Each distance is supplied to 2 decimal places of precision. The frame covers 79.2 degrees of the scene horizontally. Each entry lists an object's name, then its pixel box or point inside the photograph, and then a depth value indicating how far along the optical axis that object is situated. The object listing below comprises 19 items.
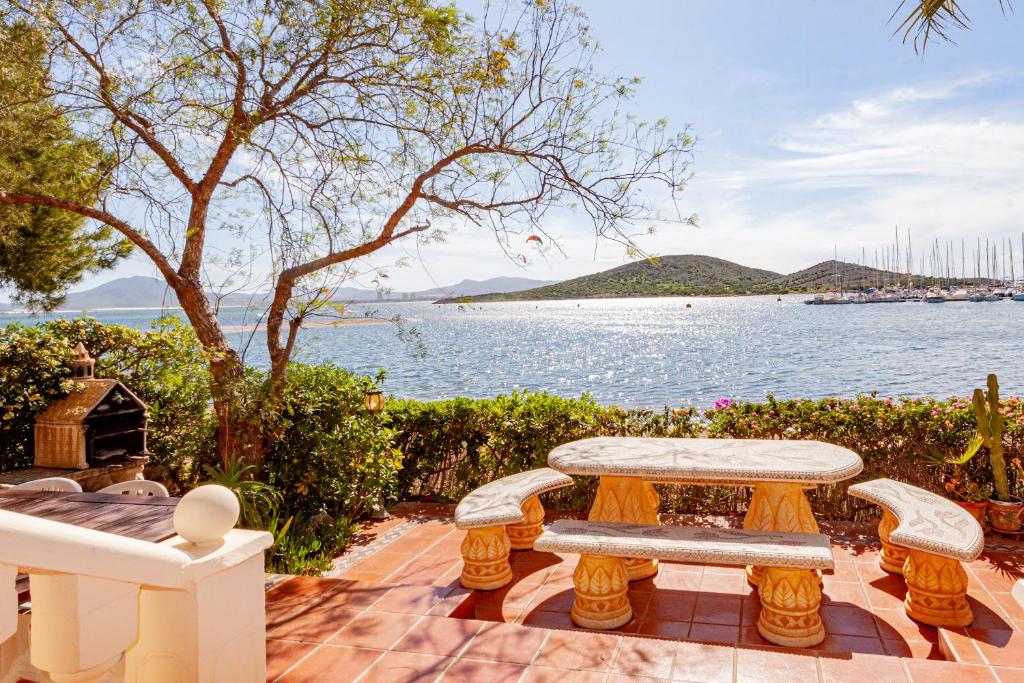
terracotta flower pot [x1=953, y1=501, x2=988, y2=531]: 5.25
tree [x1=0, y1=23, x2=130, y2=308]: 4.91
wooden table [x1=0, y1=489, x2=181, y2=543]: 2.19
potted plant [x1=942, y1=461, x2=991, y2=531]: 5.26
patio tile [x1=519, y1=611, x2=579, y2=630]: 3.93
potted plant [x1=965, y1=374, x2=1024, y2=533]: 5.14
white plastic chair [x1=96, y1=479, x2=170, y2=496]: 4.45
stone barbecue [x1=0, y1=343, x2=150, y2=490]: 5.01
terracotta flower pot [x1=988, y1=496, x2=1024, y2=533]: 5.12
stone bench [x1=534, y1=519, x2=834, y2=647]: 3.58
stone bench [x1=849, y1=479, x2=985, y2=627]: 3.55
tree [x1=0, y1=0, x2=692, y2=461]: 5.26
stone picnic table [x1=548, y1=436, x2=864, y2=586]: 4.18
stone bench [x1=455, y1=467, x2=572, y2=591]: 4.27
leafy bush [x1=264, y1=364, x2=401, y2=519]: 5.68
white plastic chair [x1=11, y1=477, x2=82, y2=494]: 3.62
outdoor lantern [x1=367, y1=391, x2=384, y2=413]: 5.92
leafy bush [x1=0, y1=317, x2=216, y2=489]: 5.55
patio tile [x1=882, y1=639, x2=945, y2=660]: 3.46
